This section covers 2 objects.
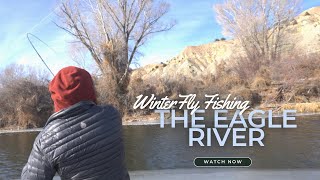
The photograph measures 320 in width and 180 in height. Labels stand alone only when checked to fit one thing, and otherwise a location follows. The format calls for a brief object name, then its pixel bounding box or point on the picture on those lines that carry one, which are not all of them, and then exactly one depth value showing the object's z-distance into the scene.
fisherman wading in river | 1.18
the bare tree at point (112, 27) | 8.55
